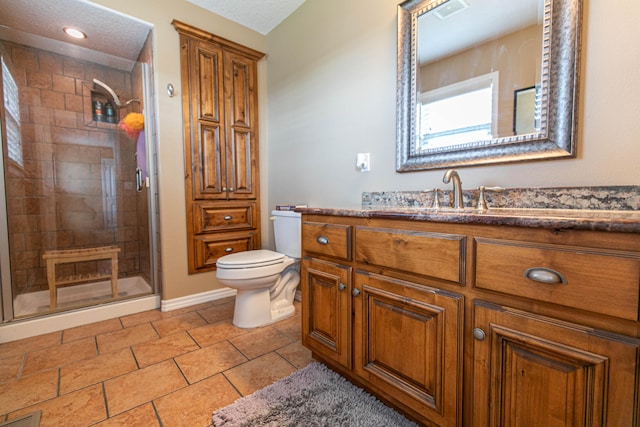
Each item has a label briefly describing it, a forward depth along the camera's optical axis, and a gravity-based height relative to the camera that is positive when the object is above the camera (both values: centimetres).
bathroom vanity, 60 -32
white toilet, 180 -51
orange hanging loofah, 234 +66
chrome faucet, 124 +3
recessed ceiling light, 219 +133
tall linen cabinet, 229 +48
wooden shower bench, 218 -49
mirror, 106 +52
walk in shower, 196 +34
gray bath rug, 109 -86
